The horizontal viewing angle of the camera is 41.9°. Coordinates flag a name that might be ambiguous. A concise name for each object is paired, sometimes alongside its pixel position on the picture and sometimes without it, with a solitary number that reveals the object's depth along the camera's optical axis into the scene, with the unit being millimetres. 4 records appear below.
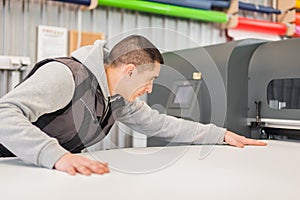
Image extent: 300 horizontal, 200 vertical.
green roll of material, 2412
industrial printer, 1587
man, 893
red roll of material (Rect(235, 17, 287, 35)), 2865
